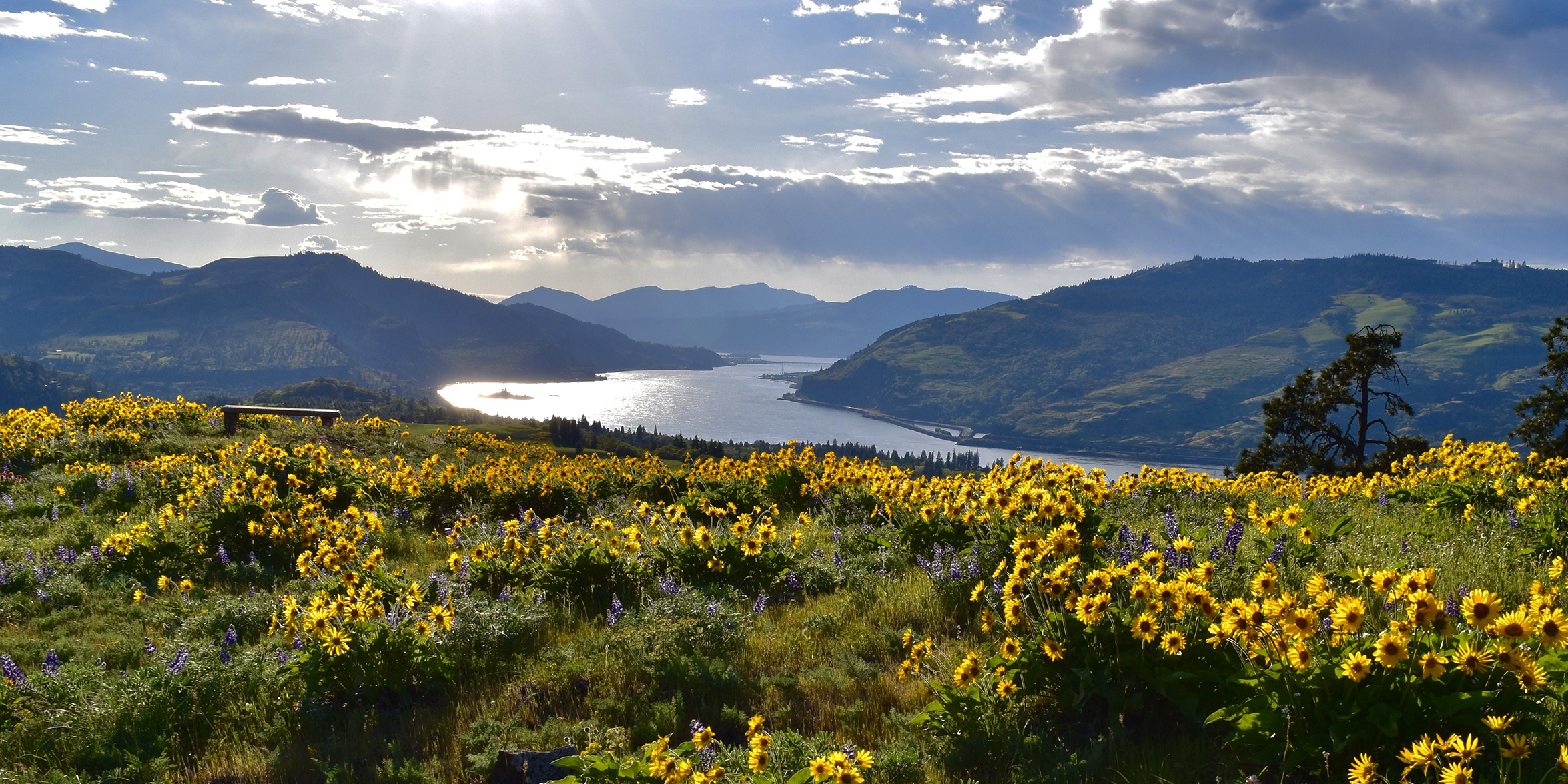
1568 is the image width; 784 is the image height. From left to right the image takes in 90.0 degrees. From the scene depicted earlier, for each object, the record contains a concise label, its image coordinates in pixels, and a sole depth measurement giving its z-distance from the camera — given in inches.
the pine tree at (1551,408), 1124.5
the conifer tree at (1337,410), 1337.4
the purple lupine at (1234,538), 261.3
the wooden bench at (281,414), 760.0
